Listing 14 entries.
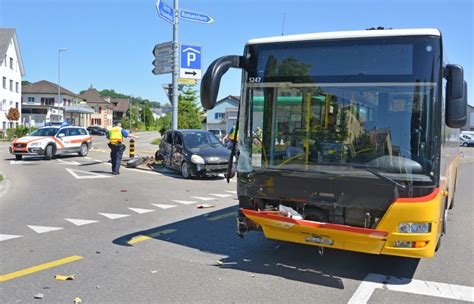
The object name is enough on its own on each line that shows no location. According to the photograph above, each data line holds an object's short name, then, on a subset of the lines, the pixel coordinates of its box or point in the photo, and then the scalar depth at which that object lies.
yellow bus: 4.69
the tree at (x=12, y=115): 50.56
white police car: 20.59
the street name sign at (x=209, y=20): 16.98
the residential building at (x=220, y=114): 80.74
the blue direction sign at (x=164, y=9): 16.51
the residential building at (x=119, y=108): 137.12
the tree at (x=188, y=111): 57.09
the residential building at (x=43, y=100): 76.56
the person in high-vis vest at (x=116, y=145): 15.33
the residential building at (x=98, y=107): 108.00
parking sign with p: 17.61
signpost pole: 17.69
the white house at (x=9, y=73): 56.94
